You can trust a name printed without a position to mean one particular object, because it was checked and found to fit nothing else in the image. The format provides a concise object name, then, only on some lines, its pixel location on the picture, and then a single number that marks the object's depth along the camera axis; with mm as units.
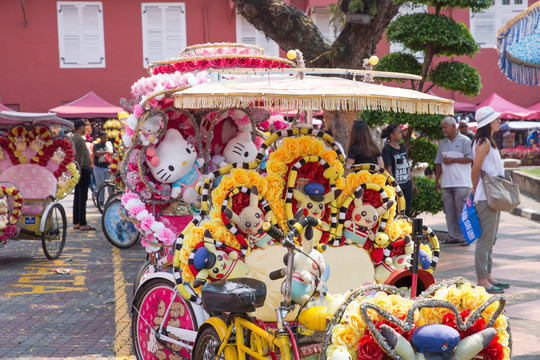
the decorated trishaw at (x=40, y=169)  9711
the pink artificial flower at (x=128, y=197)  6289
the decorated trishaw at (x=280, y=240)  3314
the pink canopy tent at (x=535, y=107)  26656
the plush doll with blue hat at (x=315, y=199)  5074
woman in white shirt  7199
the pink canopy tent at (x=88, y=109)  22812
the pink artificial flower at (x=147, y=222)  6062
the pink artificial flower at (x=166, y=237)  5934
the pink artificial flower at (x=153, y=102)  5961
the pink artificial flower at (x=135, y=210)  6199
